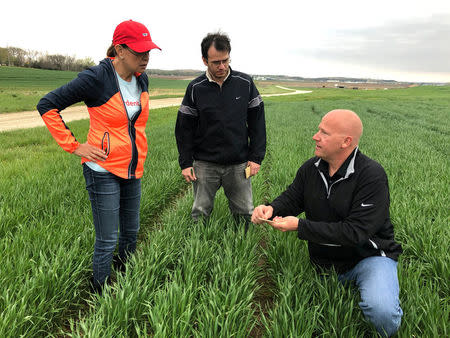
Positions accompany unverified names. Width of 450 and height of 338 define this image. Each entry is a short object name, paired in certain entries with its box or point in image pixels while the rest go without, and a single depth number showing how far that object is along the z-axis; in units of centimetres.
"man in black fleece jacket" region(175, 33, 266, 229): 256
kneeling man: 169
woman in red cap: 181
